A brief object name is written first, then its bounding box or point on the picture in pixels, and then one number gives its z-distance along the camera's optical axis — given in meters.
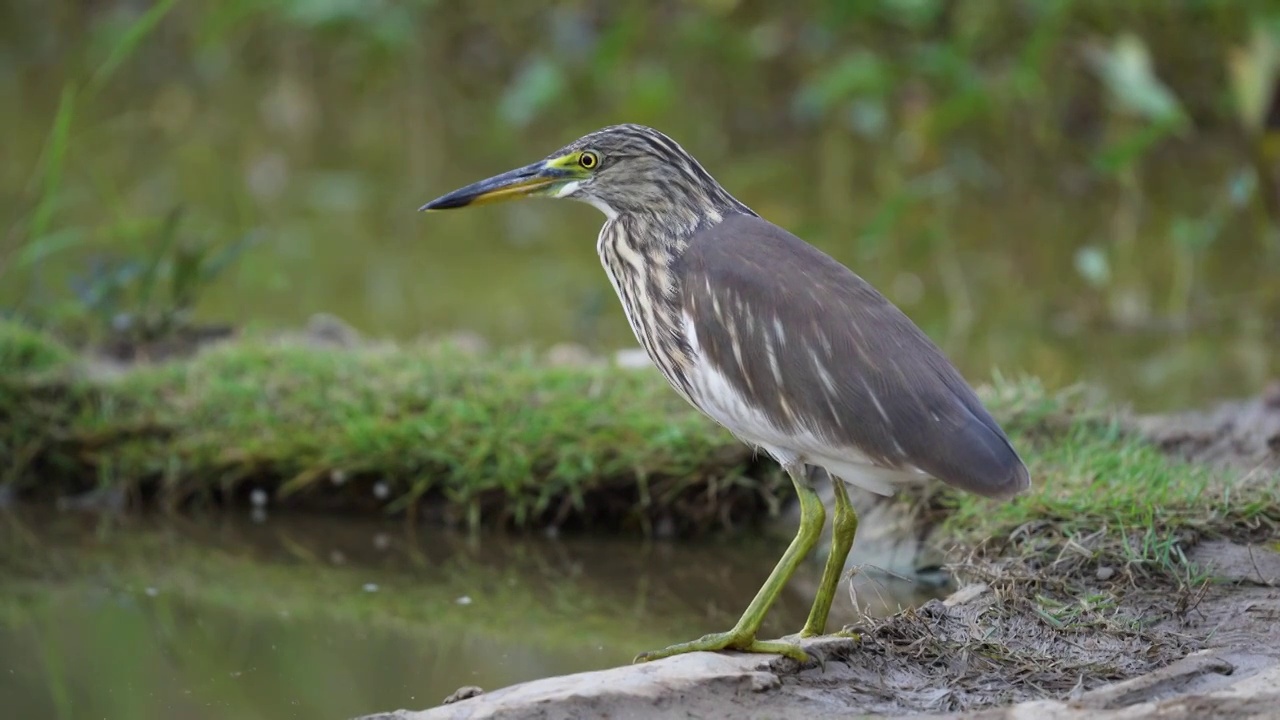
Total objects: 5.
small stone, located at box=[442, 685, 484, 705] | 6.64
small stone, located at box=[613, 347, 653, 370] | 11.91
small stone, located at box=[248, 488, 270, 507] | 11.09
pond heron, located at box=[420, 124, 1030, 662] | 7.02
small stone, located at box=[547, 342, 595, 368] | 12.16
